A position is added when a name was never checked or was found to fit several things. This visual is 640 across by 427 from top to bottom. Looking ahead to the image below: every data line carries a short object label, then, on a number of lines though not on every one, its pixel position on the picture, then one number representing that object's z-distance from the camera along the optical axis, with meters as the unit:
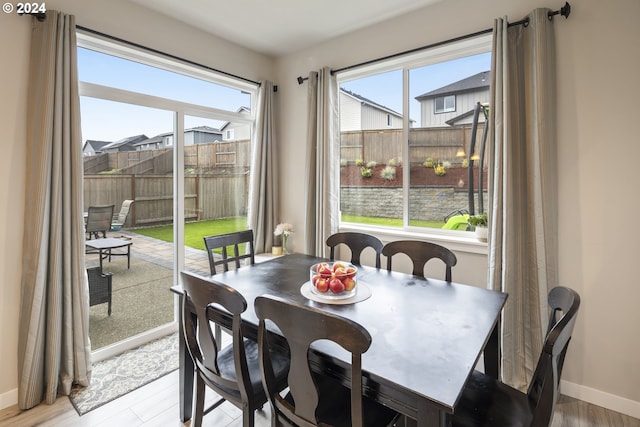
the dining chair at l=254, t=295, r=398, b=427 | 1.05
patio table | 2.55
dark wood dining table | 1.07
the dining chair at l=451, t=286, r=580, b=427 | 1.13
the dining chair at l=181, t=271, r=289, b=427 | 1.38
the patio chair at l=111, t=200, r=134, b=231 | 2.67
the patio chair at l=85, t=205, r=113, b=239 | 2.51
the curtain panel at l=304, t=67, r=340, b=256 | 3.19
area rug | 2.14
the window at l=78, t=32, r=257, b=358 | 2.51
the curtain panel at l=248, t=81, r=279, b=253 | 3.54
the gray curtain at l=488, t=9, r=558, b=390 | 2.13
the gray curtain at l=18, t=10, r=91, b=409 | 2.05
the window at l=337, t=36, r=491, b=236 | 2.65
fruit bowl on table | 1.74
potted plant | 2.49
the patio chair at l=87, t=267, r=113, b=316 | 2.55
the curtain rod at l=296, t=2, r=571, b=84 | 2.07
